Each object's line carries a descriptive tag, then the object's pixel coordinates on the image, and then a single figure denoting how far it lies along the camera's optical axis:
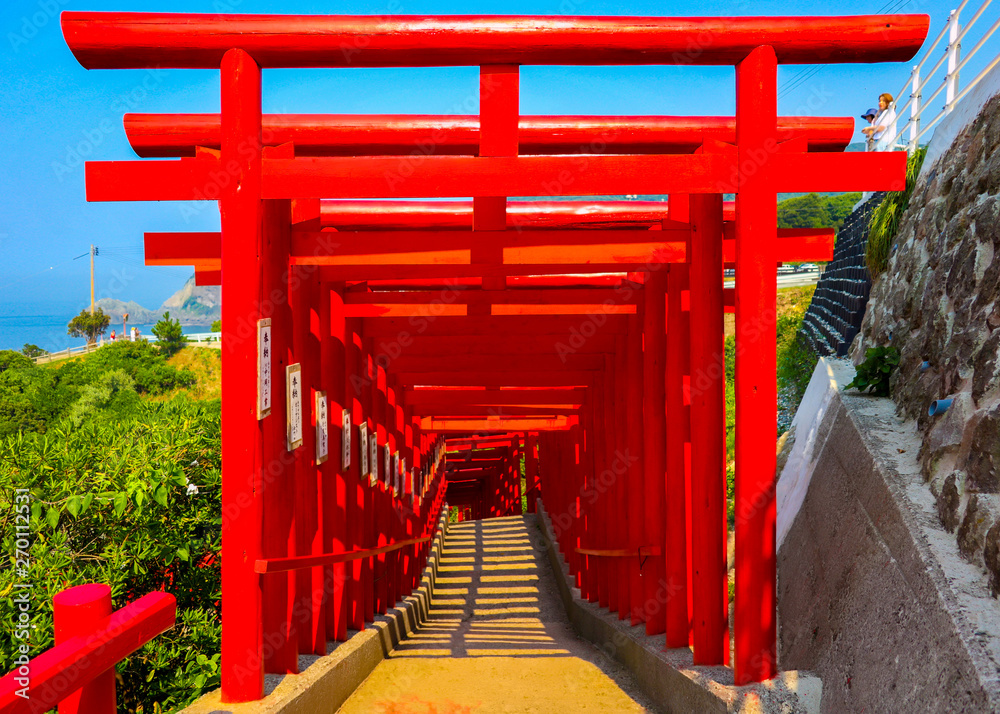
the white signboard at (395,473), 9.27
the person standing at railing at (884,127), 9.79
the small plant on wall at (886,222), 6.75
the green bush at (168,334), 40.20
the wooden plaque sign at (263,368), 3.54
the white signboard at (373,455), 7.07
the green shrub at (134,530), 3.96
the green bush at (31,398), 23.02
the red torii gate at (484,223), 3.47
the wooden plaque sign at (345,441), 5.74
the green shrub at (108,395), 25.56
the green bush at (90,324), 51.25
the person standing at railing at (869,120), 11.56
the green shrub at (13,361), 30.58
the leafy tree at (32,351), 39.34
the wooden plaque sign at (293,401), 3.96
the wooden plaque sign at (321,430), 4.79
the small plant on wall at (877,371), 4.98
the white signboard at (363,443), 6.36
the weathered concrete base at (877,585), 2.54
